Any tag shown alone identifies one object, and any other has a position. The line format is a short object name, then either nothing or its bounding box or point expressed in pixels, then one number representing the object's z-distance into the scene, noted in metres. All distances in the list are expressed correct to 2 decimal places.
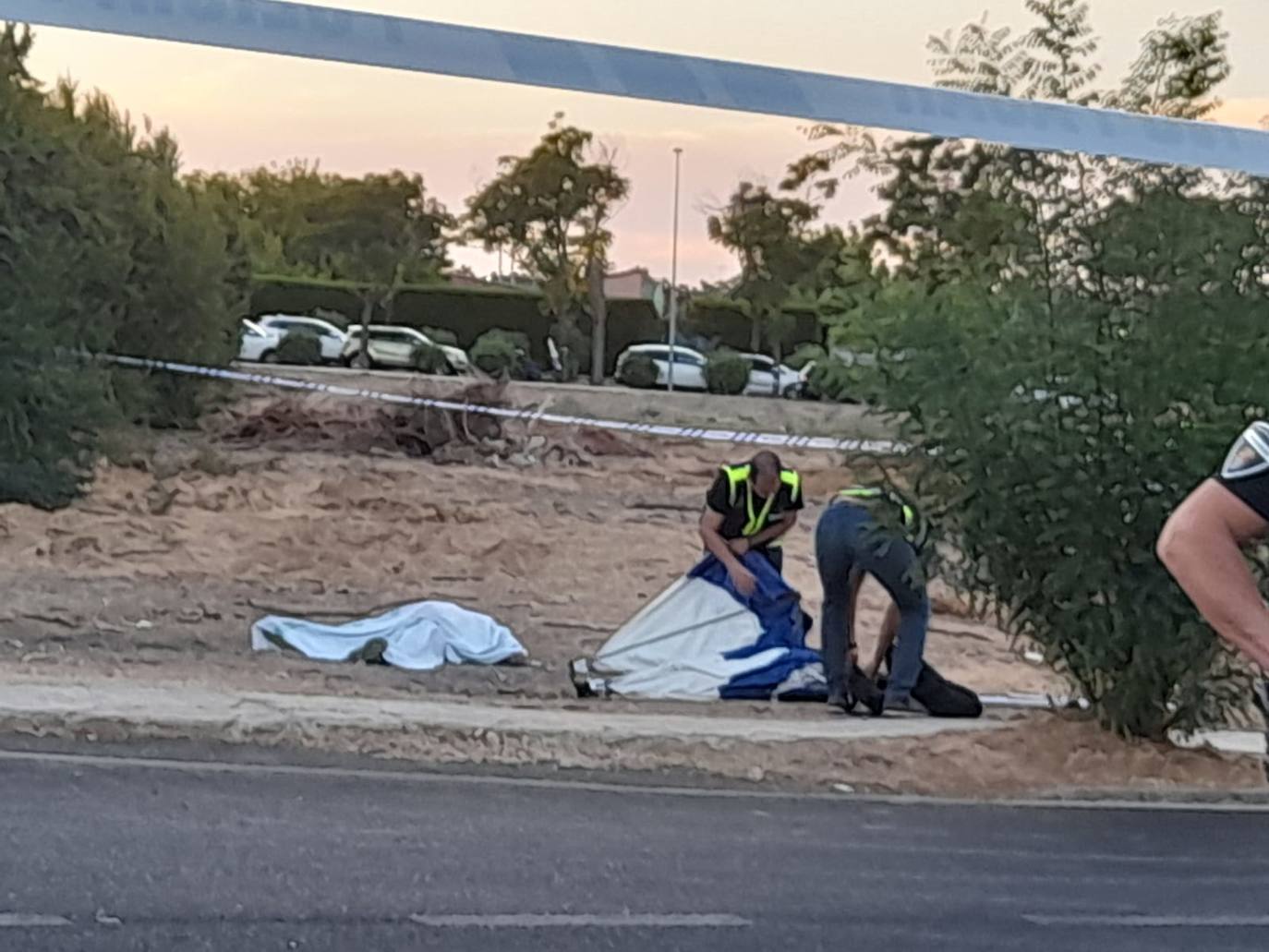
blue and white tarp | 12.59
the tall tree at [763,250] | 49.78
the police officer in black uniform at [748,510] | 12.61
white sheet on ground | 13.69
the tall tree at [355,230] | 49.91
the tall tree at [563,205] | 50.50
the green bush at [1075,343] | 9.88
